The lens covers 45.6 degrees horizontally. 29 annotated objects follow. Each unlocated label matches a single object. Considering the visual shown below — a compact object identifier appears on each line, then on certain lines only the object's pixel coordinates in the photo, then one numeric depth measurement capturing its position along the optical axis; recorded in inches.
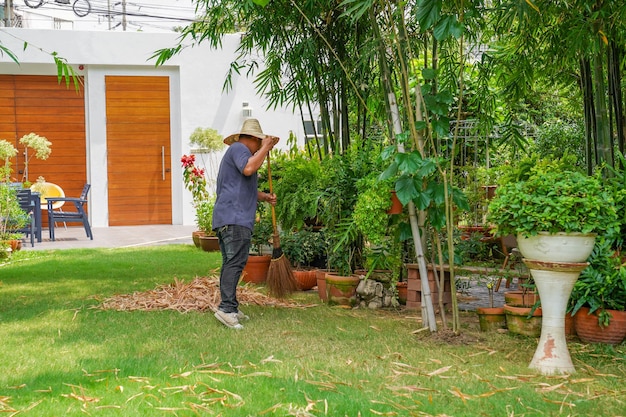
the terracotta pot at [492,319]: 180.5
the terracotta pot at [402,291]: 221.1
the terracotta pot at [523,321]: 170.7
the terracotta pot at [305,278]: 249.8
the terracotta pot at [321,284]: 227.6
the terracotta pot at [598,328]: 161.8
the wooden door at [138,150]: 568.4
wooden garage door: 561.0
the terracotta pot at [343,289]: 216.7
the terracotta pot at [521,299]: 178.7
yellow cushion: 494.6
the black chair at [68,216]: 432.4
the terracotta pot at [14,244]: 353.4
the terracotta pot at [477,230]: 284.2
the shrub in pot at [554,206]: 141.4
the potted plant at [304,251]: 250.4
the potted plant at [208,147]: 547.5
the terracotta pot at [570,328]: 170.4
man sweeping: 189.5
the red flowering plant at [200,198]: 385.1
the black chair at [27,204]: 401.7
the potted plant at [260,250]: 258.4
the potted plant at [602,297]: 160.9
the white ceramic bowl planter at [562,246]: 141.5
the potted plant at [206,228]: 368.0
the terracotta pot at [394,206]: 193.3
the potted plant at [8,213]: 351.6
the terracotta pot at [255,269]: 258.2
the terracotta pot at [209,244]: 366.9
